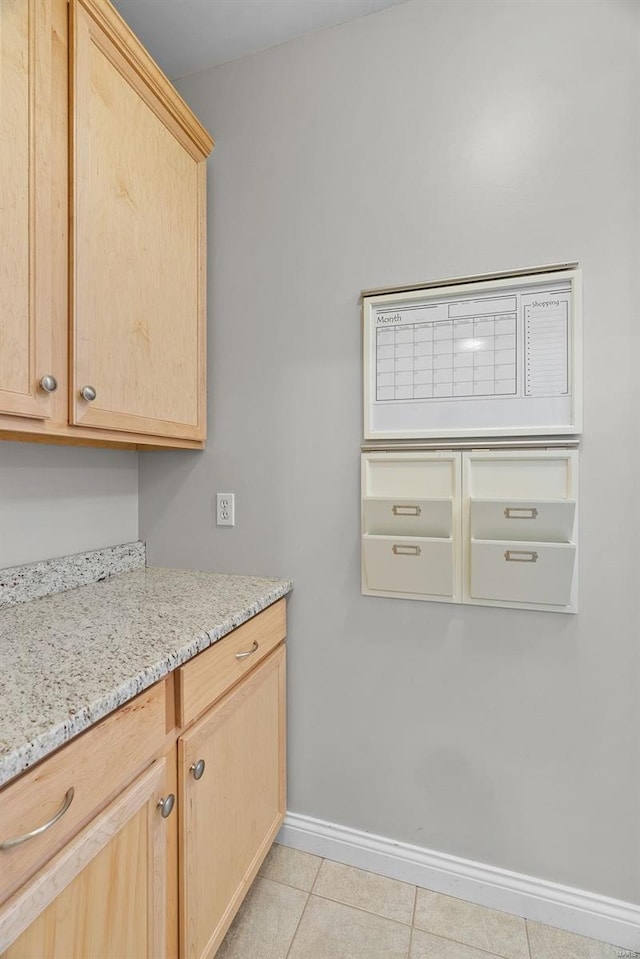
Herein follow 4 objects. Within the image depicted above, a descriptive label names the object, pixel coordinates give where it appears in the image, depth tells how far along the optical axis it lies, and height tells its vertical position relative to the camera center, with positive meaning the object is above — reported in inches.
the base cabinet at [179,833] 26.3 -26.3
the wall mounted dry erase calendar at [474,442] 48.6 +4.0
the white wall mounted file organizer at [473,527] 48.4 -5.3
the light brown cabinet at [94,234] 36.7 +22.8
